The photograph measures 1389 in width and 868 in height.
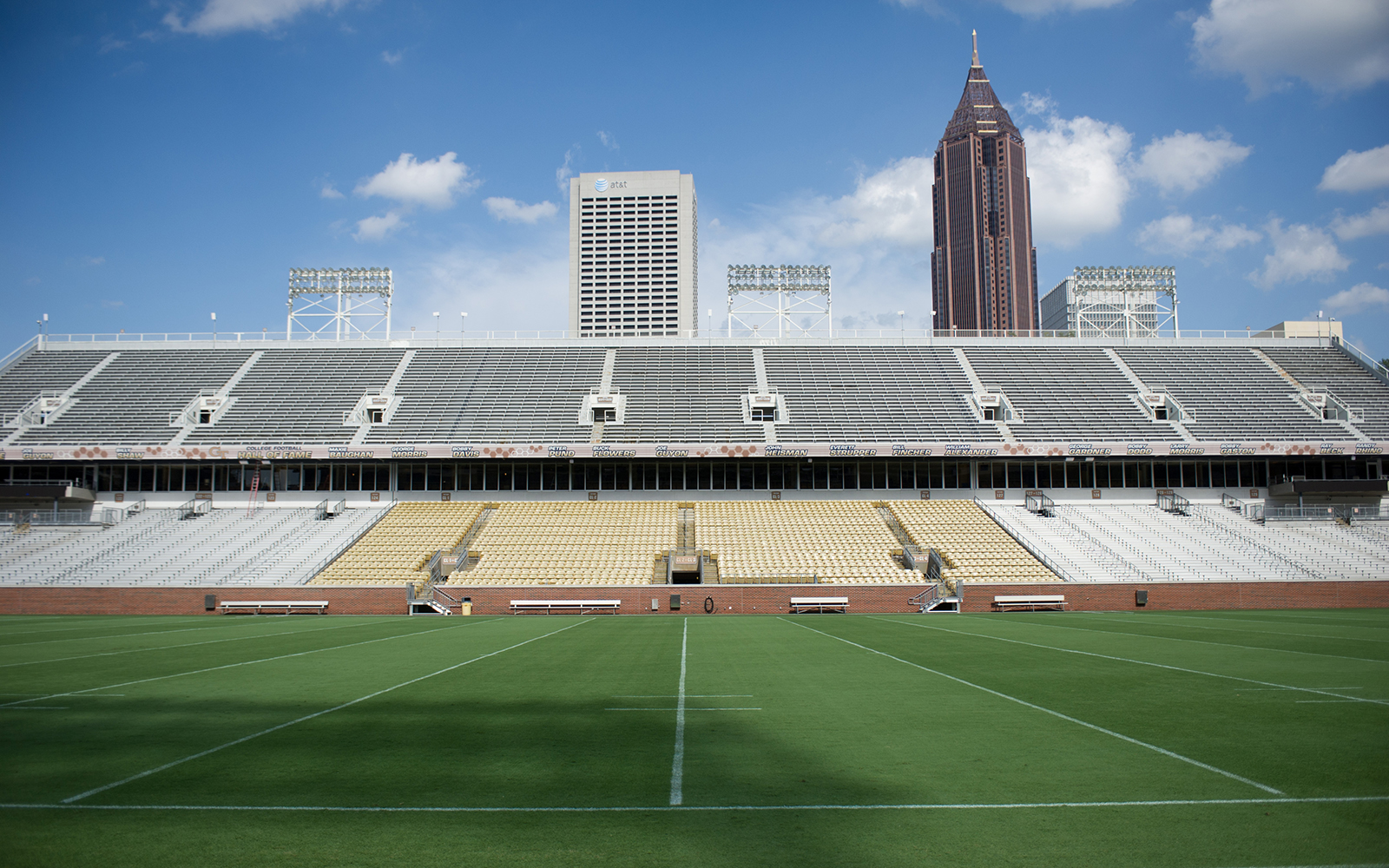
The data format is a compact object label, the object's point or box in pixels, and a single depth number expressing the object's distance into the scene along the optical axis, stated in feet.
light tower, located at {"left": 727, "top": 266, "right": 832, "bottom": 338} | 199.72
